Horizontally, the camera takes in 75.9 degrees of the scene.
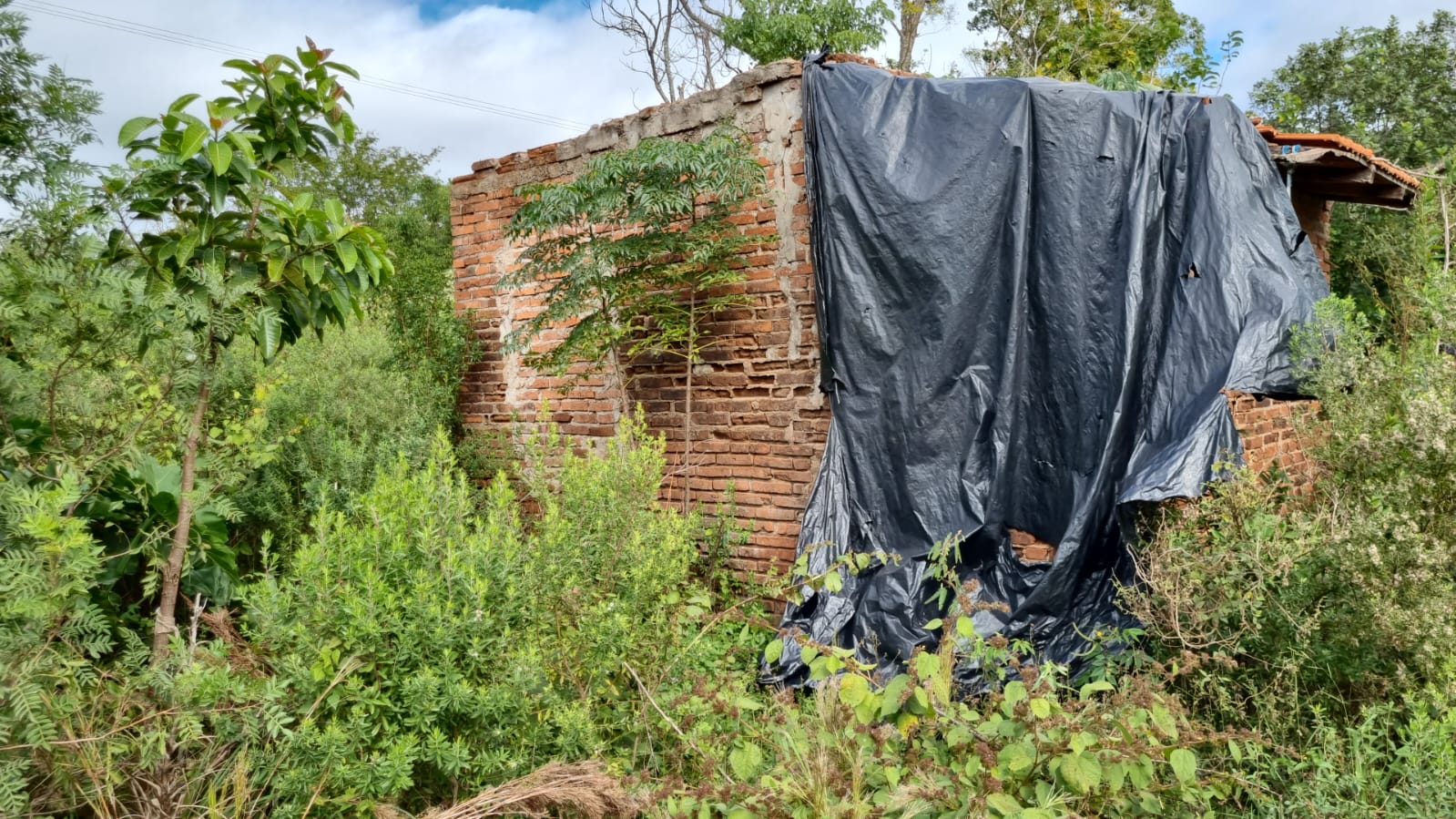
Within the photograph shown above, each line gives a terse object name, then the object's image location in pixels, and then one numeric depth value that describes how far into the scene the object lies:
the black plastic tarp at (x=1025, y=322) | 3.98
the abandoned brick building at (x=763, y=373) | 4.80
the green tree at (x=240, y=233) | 2.94
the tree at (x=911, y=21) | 16.28
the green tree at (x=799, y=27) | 14.45
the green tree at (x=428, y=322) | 6.32
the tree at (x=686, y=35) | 17.09
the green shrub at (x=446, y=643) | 2.71
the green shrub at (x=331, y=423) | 4.88
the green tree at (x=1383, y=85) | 12.88
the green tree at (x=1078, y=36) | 14.56
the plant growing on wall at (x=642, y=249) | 4.73
